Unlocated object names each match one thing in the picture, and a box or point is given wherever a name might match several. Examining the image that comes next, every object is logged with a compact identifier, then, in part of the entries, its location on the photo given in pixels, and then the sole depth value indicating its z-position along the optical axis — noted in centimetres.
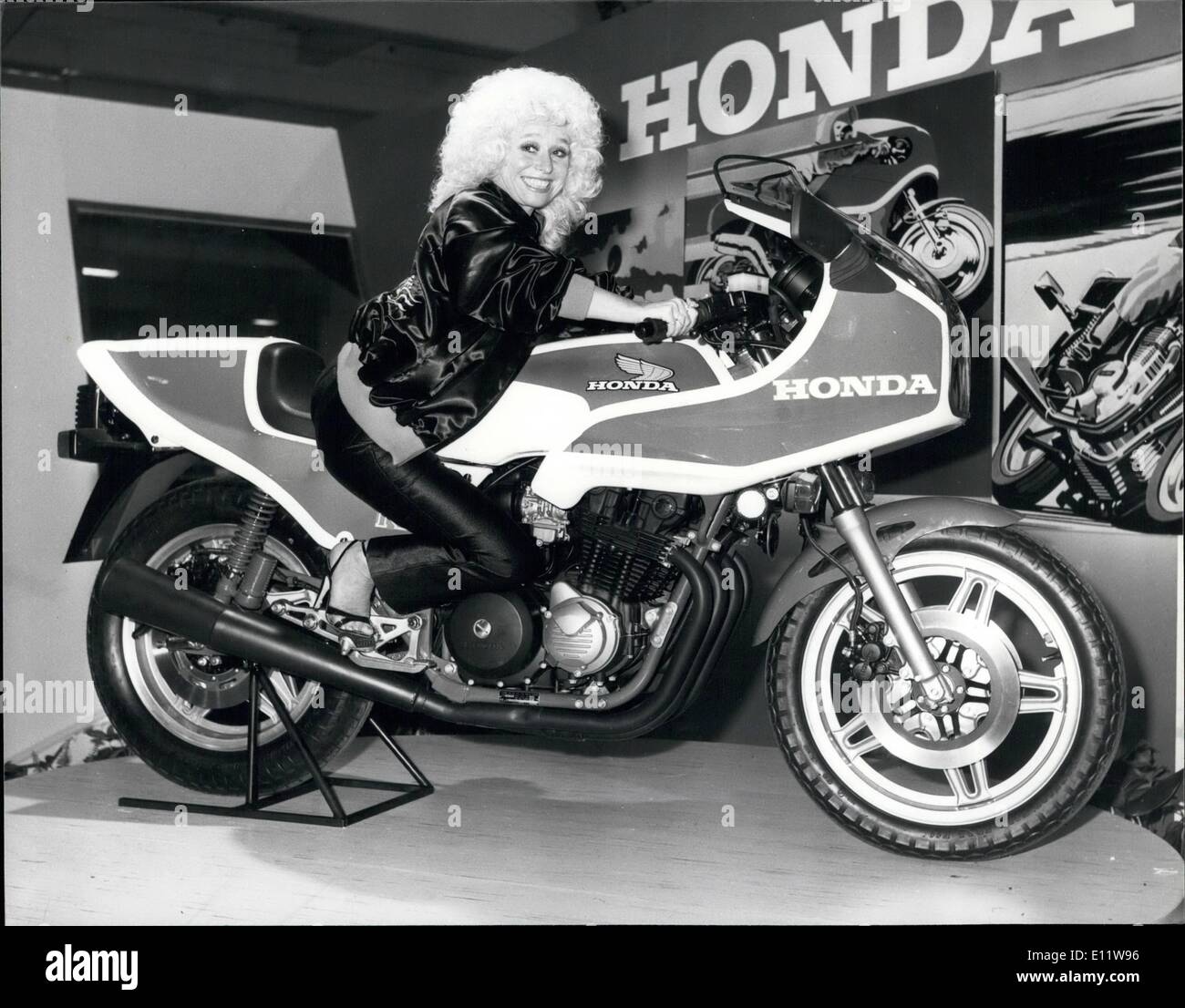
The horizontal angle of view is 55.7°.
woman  231
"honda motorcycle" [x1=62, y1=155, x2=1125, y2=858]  226
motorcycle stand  261
